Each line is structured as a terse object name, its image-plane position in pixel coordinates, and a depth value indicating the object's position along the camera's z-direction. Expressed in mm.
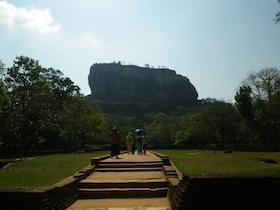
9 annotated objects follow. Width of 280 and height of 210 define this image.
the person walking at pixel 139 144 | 22506
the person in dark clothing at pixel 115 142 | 16422
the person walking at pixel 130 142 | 22816
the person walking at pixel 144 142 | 23477
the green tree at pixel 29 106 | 35150
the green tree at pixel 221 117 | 52594
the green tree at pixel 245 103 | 48906
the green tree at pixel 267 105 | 47688
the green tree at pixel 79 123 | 43750
